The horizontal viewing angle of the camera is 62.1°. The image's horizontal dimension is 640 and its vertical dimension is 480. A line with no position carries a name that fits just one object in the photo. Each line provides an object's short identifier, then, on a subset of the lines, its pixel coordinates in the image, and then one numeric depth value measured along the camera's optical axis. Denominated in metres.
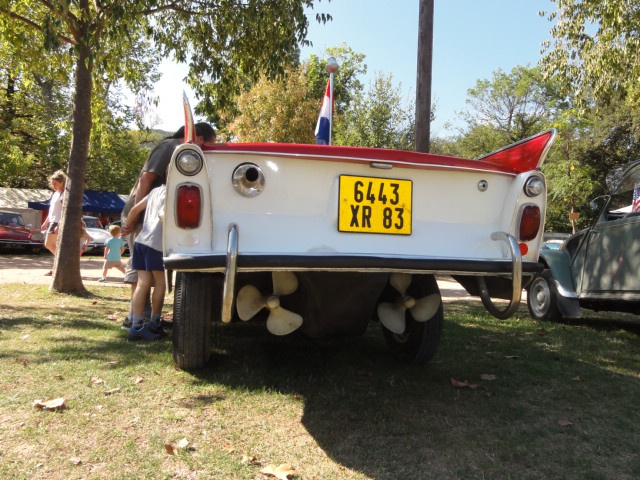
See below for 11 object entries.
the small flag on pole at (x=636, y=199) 5.60
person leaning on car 4.26
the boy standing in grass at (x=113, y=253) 9.69
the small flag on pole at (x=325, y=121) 5.04
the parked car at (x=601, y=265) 5.24
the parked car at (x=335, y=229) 2.62
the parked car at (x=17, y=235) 19.53
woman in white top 7.84
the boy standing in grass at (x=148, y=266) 4.01
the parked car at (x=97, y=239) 20.07
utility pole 7.21
